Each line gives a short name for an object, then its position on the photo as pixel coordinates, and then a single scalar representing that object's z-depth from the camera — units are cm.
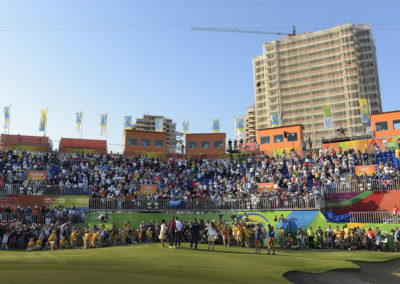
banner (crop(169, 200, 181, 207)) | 3372
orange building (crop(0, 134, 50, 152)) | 4659
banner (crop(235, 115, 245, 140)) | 7581
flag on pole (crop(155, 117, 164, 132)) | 6556
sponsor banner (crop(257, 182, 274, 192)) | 3450
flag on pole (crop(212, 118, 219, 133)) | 6769
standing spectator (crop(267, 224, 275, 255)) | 2047
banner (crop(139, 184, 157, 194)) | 3703
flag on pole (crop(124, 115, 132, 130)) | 6462
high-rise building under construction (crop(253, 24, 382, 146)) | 10612
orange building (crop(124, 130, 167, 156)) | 5181
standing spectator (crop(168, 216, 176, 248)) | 2092
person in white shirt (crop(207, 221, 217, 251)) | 2070
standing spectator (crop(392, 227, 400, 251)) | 2281
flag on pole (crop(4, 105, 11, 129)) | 5366
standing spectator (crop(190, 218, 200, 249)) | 2091
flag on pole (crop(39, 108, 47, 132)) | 5466
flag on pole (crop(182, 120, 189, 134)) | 7025
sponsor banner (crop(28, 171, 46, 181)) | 3512
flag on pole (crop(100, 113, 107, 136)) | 6097
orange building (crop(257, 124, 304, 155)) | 4901
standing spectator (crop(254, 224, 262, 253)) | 2122
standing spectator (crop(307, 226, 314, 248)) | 2624
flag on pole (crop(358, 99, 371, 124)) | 5346
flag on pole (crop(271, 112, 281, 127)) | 6322
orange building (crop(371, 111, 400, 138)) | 4409
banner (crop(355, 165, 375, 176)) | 3247
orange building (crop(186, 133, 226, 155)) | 5394
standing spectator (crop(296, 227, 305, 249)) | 2581
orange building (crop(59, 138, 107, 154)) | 4778
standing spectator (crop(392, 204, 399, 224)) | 2442
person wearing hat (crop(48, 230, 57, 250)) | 2295
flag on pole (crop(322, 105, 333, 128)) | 5705
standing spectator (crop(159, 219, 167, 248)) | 2147
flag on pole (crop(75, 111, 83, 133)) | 5838
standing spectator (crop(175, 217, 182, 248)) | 2055
